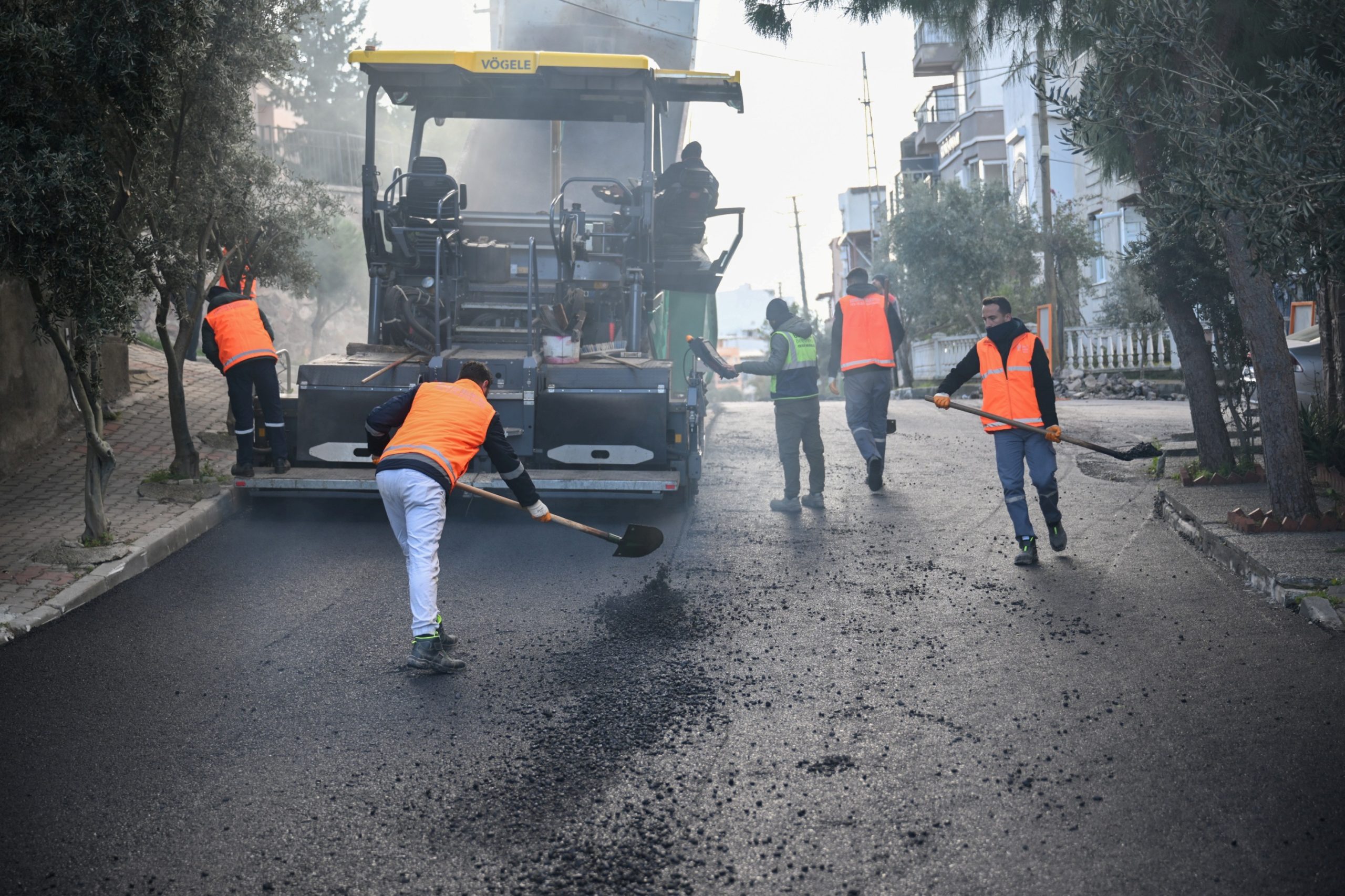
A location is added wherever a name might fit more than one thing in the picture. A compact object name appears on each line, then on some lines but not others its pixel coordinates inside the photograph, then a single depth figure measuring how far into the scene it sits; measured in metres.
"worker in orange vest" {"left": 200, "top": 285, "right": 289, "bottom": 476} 8.31
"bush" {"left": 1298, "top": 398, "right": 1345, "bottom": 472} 8.53
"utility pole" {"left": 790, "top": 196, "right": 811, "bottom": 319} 53.53
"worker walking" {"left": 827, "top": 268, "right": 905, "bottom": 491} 10.34
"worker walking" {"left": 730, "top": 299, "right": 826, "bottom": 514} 9.57
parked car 10.43
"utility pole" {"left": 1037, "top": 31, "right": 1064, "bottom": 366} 24.06
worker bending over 5.27
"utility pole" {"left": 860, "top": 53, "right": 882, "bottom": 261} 47.69
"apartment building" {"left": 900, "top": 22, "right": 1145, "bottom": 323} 27.38
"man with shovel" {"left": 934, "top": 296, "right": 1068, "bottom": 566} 7.49
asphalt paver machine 8.20
